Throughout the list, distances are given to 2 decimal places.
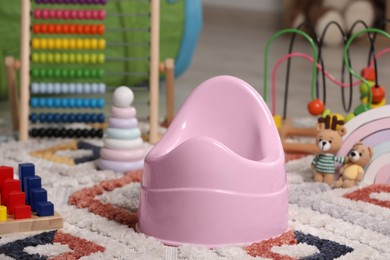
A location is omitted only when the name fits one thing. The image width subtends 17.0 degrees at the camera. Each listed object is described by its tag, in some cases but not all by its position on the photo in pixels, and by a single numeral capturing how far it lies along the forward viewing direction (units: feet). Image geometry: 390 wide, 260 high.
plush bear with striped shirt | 9.35
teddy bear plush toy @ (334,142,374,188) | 9.33
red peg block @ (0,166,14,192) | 8.63
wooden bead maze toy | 10.12
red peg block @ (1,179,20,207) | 8.44
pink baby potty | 8.15
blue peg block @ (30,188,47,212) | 8.39
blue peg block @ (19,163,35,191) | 8.61
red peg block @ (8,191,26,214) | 8.31
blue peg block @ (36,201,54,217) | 8.34
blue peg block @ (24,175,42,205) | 8.49
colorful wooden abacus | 10.61
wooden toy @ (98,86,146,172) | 9.70
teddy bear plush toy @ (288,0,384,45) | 16.77
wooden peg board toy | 8.26
